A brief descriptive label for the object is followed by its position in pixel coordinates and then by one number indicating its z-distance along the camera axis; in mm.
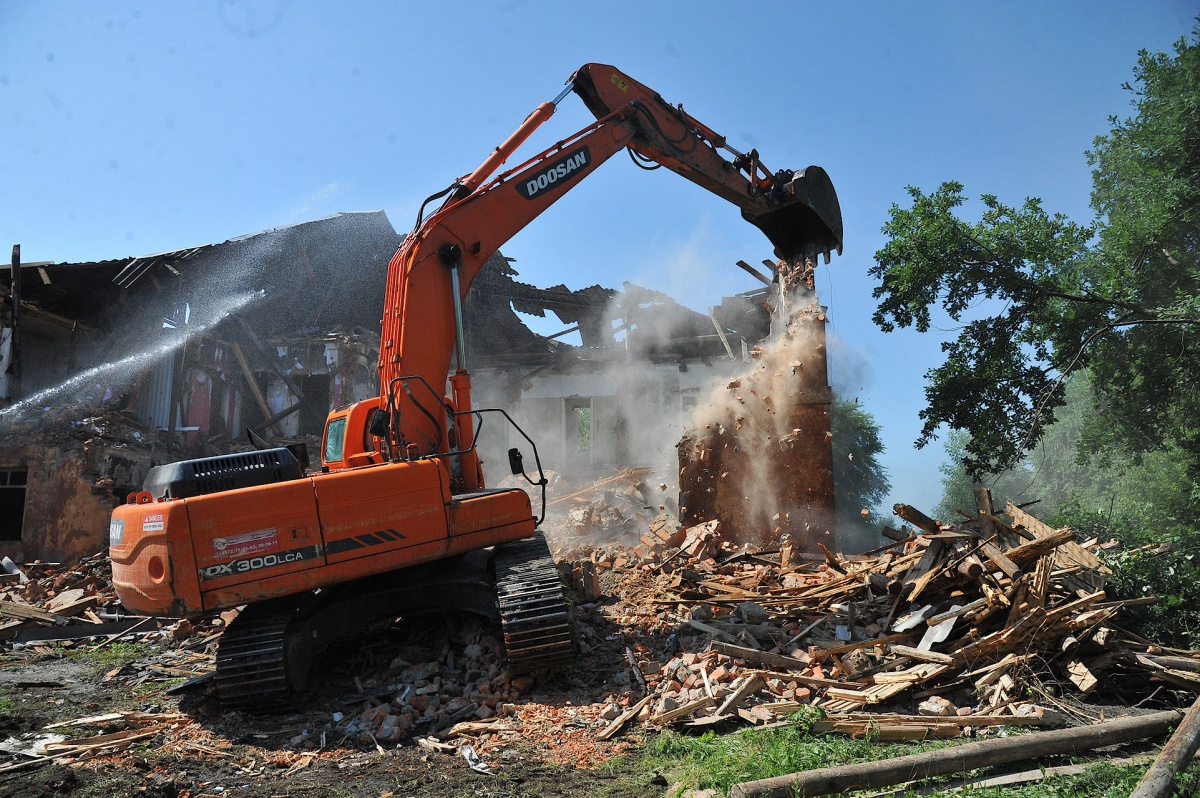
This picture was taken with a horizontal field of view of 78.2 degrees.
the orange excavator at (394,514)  6055
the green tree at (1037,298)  13312
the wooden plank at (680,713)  5758
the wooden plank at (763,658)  6488
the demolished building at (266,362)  15422
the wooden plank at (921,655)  6211
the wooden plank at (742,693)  5765
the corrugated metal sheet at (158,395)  18172
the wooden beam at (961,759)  3965
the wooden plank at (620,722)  5648
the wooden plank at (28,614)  10812
